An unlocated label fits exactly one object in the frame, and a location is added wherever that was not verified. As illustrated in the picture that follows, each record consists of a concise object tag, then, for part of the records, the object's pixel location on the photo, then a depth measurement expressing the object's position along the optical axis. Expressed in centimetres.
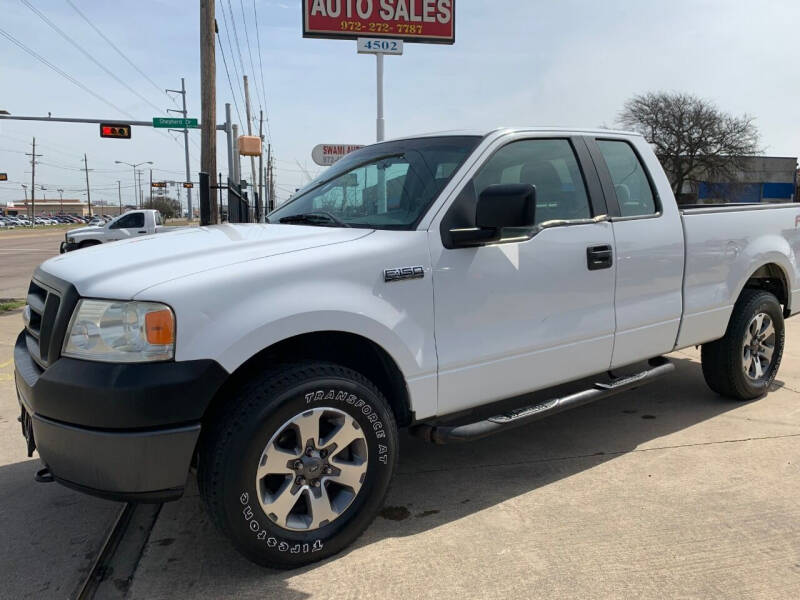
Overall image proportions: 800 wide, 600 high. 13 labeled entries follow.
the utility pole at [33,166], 8962
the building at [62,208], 17462
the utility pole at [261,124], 6296
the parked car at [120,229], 2139
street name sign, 2230
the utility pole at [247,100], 4421
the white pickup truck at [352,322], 235
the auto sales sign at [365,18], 1457
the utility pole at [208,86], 1341
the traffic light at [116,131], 2609
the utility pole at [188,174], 5591
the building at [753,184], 4800
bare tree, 4706
